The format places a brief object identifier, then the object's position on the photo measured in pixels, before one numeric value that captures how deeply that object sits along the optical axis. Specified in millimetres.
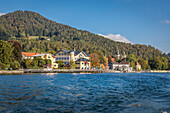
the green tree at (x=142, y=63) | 175750
